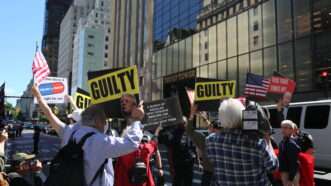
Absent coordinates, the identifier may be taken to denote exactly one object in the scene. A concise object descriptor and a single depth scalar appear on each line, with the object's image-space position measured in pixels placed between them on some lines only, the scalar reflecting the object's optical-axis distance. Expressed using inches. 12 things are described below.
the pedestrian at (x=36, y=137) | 801.4
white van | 414.0
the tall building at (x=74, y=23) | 5418.3
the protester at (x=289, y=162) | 219.0
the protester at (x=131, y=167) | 182.4
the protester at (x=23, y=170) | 164.6
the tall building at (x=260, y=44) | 860.3
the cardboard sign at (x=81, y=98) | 347.9
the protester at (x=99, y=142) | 126.6
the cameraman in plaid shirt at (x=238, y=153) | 130.3
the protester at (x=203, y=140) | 226.5
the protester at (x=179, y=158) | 265.7
